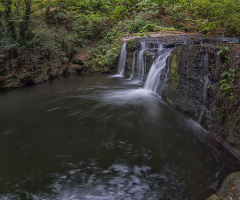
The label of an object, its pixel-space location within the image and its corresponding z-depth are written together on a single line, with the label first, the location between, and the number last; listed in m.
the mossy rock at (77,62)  13.86
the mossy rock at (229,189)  2.25
